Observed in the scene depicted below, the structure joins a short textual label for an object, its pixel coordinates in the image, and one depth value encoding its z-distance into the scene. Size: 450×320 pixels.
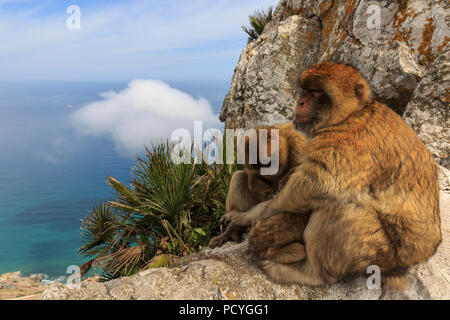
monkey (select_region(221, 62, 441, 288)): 2.28
